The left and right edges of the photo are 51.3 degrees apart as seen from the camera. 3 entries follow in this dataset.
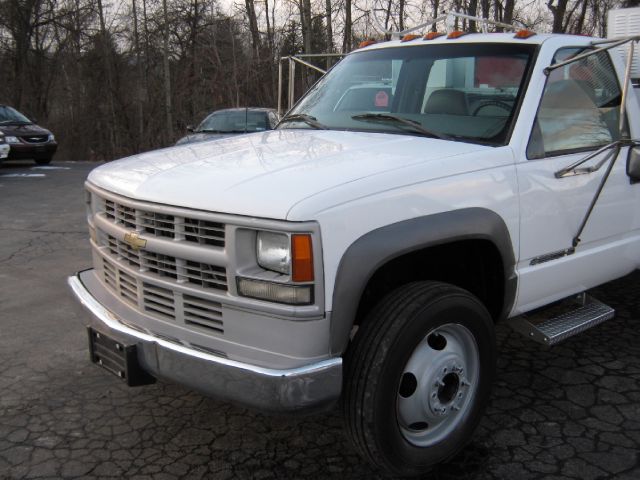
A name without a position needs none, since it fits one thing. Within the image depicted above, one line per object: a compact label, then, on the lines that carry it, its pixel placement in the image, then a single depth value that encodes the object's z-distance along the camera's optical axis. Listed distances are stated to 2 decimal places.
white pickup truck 2.56
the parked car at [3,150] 15.19
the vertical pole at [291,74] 4.94
